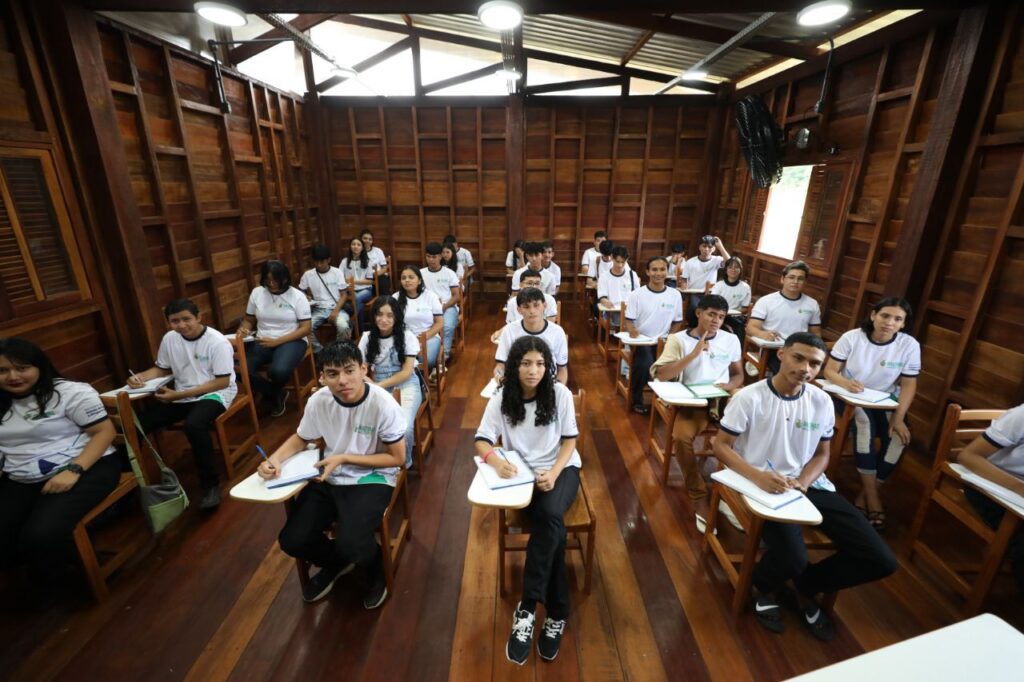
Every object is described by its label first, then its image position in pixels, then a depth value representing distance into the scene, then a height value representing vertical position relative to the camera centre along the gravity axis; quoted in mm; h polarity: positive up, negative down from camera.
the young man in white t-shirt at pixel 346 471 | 2117 -1351
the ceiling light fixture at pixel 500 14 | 2862 +1267
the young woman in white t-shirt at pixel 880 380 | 2879 -1122
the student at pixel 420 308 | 4152 -954
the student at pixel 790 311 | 3982 -888
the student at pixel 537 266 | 5152 -661
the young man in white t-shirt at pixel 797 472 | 2027 -1259
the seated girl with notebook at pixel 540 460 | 2033 -1245
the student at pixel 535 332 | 3125 -894
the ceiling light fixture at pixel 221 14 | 2908 +1259
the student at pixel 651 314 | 4129 -961
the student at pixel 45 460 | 2133 -1317
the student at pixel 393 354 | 3229 -1098
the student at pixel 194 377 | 2988 -1201
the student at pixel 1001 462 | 2059 -1201
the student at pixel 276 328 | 4062 -1151
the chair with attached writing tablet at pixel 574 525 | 2164 -1532
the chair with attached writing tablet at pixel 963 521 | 2033 -1527
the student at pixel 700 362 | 3057 -1065
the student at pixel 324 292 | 5242 -1038
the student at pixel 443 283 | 5340 -902
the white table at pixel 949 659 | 1001 -1030
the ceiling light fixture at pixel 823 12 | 2822 +1294
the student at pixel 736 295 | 5113 -958
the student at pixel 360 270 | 6301 -958
